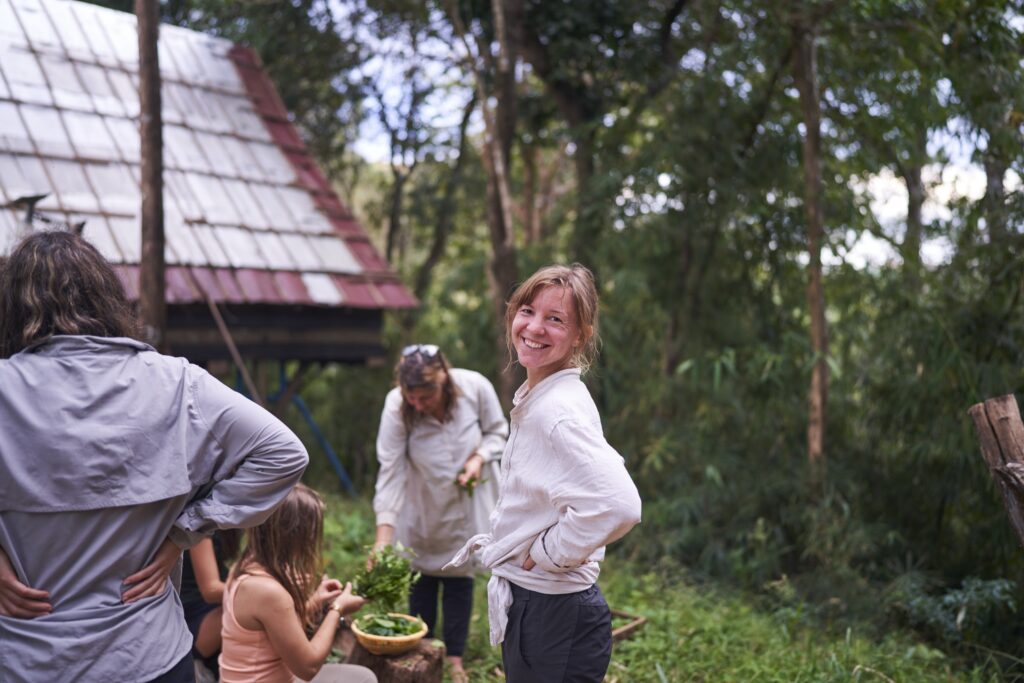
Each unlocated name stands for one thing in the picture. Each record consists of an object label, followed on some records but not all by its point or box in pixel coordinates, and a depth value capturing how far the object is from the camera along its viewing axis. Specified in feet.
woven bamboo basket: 11.28
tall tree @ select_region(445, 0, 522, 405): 21.56
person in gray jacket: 6.32
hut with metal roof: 20.56
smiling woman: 7.21
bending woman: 13.34
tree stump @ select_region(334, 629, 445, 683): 11.42
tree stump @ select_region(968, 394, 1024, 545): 10.53
